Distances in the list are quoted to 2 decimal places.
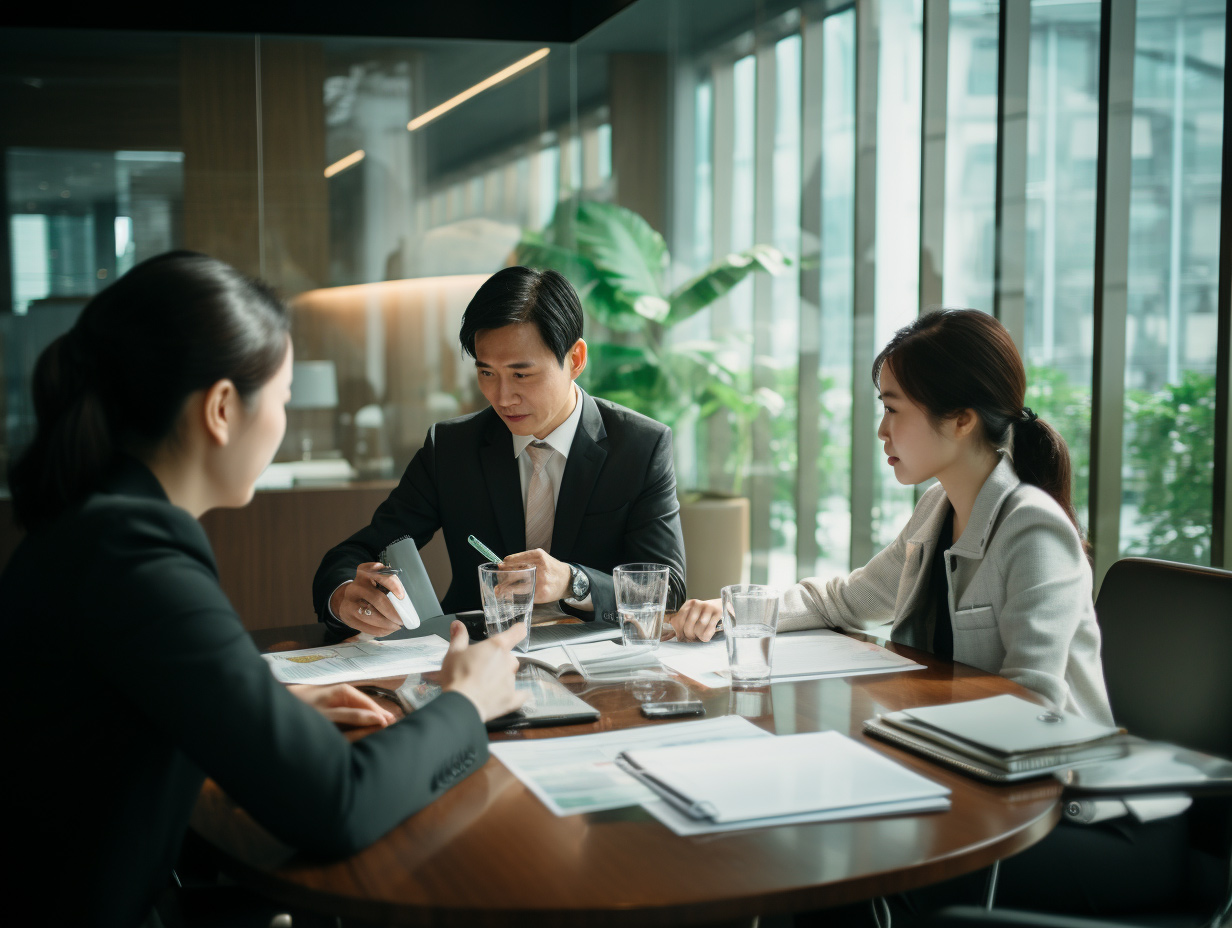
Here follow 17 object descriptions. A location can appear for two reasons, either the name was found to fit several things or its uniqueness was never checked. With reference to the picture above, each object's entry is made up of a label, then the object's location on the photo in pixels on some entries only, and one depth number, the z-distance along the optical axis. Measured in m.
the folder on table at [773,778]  1.04
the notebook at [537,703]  1.35
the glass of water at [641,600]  1.66
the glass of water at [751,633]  1.55
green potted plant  4.48
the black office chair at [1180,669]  1.47
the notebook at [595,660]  1.61
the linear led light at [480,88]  4.79
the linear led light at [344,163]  4.69
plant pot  4.46
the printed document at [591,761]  1.09
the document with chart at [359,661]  1.64
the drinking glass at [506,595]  1.62
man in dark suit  2.29
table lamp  4.71
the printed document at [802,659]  1.63
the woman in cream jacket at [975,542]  1.65
